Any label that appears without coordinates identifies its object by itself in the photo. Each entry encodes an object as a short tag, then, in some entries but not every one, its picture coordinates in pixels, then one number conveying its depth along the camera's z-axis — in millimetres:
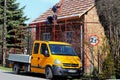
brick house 23125
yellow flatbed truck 20500
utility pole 35188
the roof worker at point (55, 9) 31953
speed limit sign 21203
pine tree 41156
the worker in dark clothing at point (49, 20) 29978
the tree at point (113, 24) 21309
